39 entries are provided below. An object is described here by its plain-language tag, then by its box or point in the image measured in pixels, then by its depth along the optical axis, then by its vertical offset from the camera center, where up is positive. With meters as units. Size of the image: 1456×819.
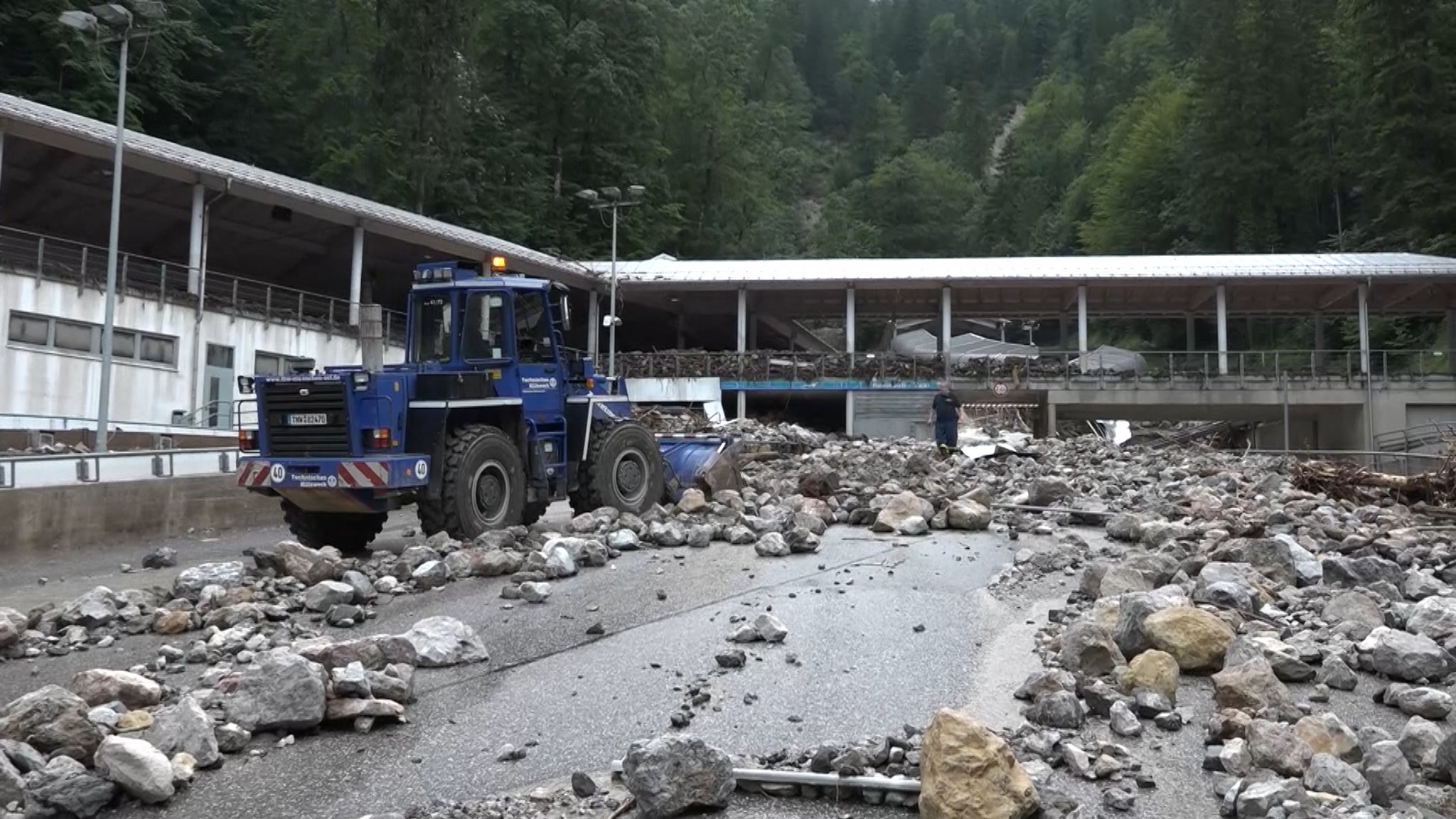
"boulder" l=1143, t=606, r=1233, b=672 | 5.68 -0.97
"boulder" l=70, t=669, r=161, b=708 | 5.21 -1.21
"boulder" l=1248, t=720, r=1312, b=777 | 4.28 -1.19
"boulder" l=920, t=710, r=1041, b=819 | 3.80 -1.18
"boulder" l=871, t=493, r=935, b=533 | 11.31 -0.62
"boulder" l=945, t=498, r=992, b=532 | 11.55 -0.67
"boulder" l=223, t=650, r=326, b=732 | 4.91 -1.18
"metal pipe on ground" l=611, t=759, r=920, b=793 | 4.12 -1.29
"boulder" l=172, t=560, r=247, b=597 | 8.30 -1.05
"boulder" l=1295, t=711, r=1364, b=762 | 4.34 -1.15
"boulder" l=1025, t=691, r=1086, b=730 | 4.84 -1.17
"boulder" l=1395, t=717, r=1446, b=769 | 4.32 -1.16
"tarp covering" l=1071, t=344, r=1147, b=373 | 33.19 +3.05
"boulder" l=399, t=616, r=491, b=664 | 6.20 -1.15
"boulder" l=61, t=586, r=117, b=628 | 7.47 -1.18
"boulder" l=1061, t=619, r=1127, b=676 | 5.59 -1.04
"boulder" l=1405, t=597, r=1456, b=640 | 6.02 -0.91
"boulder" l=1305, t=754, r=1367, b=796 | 4.02 -1.21
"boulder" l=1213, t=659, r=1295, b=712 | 4.95 -1.09
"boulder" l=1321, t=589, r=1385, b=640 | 6.10 -0.93
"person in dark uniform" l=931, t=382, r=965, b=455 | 18.48 +0.66
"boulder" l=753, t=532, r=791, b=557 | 9.66 -0.85
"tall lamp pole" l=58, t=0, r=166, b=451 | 15.80 +6.27
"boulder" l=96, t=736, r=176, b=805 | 4.19 -1.29
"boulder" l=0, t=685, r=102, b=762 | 4.47 -1.19
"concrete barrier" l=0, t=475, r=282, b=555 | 11.79 -0.81
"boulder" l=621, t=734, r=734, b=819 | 3.96 -1.23
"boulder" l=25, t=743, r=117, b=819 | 4.07 -1.35
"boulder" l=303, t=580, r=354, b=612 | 7.70 -1.08
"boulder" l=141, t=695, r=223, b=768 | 4.56 -1.26
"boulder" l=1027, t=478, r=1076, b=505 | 13.55 -0.46
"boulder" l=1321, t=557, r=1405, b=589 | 7.57 -0.81
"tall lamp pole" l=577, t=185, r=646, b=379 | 28.90 +7.15
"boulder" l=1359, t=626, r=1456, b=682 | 5.50 -1.03
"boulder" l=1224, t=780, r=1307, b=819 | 3.83 -1.23
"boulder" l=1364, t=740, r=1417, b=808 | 4.05 -1.21
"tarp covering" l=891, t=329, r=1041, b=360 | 38.19 +4.75
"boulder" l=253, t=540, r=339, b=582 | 8.54 -0.95
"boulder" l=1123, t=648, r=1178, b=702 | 5.24 -1.08
